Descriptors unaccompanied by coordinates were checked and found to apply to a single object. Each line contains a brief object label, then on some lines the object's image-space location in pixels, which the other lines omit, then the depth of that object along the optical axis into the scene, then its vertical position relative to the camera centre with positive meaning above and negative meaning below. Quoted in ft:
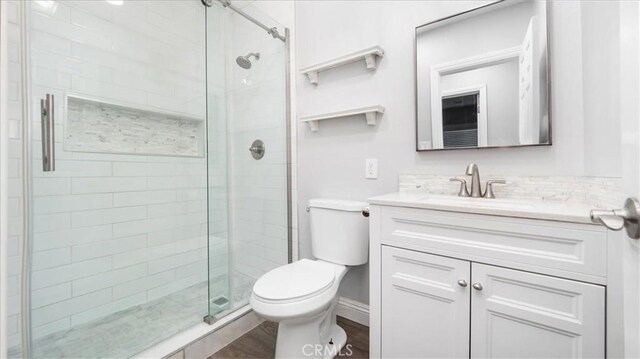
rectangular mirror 3.83 +1.50
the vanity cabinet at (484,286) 2.63 -1.23
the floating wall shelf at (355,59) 4.97 +2.26
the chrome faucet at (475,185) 4.06 -0.13
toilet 3.73 -1.58
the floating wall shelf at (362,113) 4.99 +1.22
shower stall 3.90 +0.18
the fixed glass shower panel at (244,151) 5.31 +0.58
